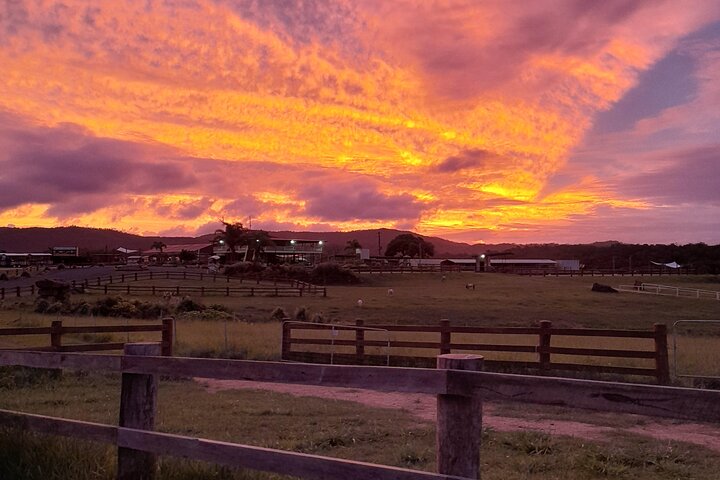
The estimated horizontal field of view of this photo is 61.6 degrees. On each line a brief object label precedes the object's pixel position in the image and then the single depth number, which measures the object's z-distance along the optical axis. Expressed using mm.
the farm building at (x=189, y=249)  164125
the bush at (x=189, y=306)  38828
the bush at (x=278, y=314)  38694
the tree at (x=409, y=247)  178750
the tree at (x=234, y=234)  131000
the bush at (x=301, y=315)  35381
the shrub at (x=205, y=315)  34094
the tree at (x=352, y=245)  158975
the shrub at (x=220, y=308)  39900
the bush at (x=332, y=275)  84188
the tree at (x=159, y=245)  185850
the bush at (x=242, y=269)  90188
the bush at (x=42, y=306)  37516
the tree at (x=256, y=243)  128000
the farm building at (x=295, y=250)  138750
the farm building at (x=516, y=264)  123150
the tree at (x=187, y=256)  145825
